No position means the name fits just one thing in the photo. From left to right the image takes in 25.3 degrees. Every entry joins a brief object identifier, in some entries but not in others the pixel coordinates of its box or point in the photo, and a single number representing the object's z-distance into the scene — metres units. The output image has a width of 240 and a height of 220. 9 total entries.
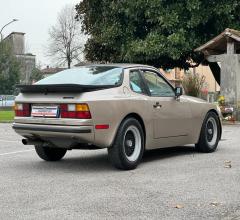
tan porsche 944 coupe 7.46
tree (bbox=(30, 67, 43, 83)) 81.69
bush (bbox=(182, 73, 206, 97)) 27.13
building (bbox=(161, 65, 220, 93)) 64.62
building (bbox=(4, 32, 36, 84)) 83.25
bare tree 66.38
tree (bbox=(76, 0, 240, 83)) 23.03
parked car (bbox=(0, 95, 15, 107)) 49.84
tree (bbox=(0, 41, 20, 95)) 65.81
